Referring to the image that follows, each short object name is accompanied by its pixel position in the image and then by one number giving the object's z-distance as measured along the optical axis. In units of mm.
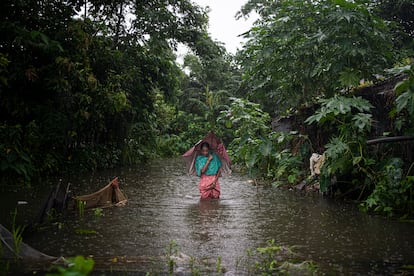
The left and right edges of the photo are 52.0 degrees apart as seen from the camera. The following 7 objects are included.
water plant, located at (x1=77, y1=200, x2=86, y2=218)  6573
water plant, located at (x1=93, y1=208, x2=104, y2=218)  6535
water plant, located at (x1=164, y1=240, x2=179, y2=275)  3838
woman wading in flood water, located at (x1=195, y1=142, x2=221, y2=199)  8633
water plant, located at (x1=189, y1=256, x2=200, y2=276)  3655
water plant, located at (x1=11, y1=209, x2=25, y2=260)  3901
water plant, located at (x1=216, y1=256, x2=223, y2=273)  3832
